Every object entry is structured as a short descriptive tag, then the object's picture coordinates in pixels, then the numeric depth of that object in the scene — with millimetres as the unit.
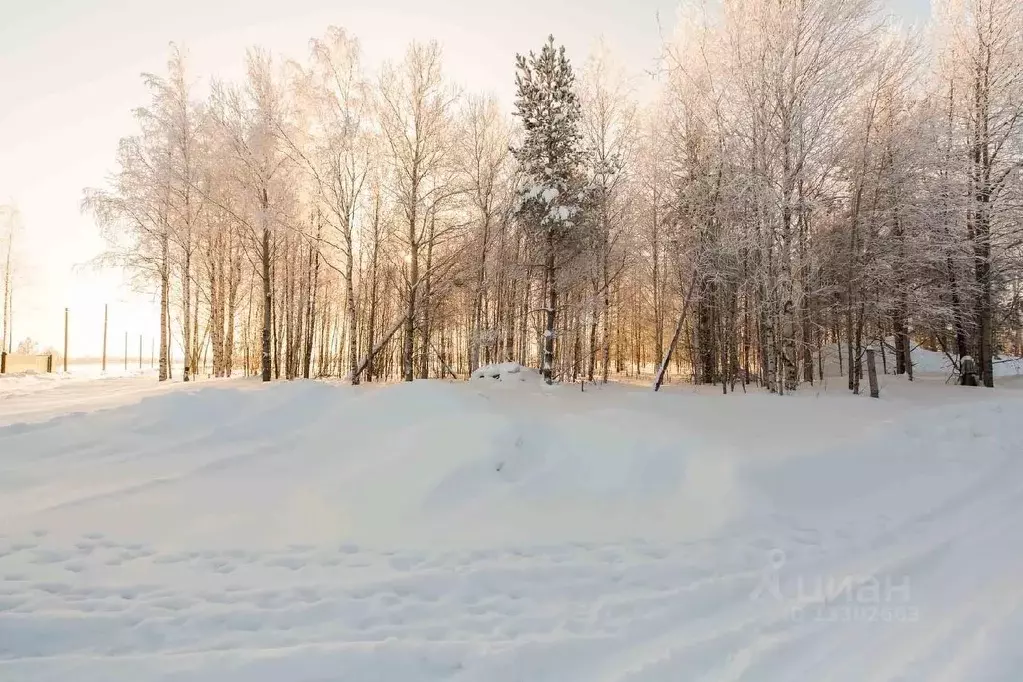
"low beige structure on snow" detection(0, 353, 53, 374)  25000
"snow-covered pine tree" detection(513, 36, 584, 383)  14289
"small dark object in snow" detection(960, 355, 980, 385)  15570
